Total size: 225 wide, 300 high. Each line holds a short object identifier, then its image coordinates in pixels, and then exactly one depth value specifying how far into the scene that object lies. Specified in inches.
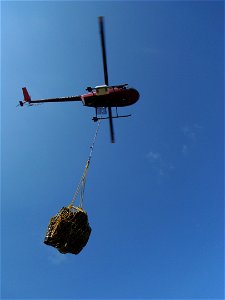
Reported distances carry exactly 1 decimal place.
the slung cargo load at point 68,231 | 515.5
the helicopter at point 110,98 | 743.1
